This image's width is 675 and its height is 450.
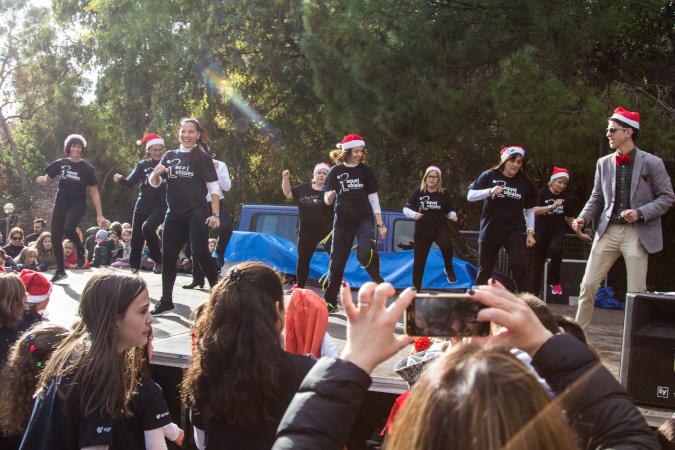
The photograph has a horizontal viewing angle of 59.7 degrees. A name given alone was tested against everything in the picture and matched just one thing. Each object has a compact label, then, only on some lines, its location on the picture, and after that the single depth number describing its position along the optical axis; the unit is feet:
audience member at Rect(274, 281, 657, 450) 2.78
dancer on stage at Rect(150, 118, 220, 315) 17.39
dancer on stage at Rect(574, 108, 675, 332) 14.32
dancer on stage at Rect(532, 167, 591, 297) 24.79
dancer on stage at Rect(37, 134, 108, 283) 23.41
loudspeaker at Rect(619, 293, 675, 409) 10.75
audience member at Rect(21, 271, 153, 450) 6.31
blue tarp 27.53
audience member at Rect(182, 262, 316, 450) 6.50
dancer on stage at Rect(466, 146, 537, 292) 18.16
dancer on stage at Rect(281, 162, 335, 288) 22.20
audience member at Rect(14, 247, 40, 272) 28.81
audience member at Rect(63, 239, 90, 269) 35.45
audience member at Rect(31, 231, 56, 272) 33.22
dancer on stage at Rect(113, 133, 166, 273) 20.04
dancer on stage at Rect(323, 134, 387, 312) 19.49
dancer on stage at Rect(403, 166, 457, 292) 23.29
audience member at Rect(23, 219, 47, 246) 40.22
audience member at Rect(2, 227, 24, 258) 34.19
